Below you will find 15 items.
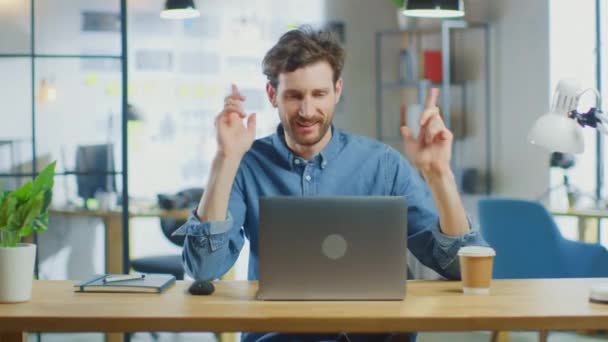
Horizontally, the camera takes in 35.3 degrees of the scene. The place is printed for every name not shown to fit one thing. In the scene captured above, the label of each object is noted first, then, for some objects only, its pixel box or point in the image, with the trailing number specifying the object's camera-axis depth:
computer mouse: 2.25
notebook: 2.30
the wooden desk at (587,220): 5.61
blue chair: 4.47
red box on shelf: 7.87
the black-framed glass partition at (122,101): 4.01
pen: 2.36
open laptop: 2.10
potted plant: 2.16
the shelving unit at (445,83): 7.69
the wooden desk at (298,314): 1.96
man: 2.39
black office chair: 5.32
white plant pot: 2.15
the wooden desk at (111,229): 5.13
